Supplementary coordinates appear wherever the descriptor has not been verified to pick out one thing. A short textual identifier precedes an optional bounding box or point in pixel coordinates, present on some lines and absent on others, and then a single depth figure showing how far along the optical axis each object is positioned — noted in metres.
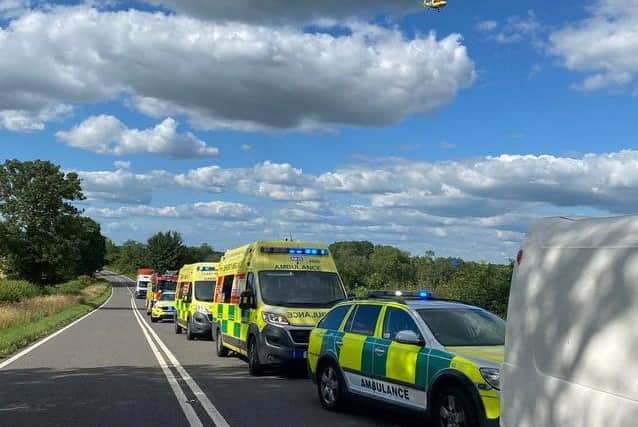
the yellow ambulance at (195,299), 22.09
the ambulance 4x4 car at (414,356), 6.84
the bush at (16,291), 43.55
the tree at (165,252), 126.62
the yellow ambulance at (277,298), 12.79
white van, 3.60
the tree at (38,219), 65.44
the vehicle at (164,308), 33.47
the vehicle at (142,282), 78.88
